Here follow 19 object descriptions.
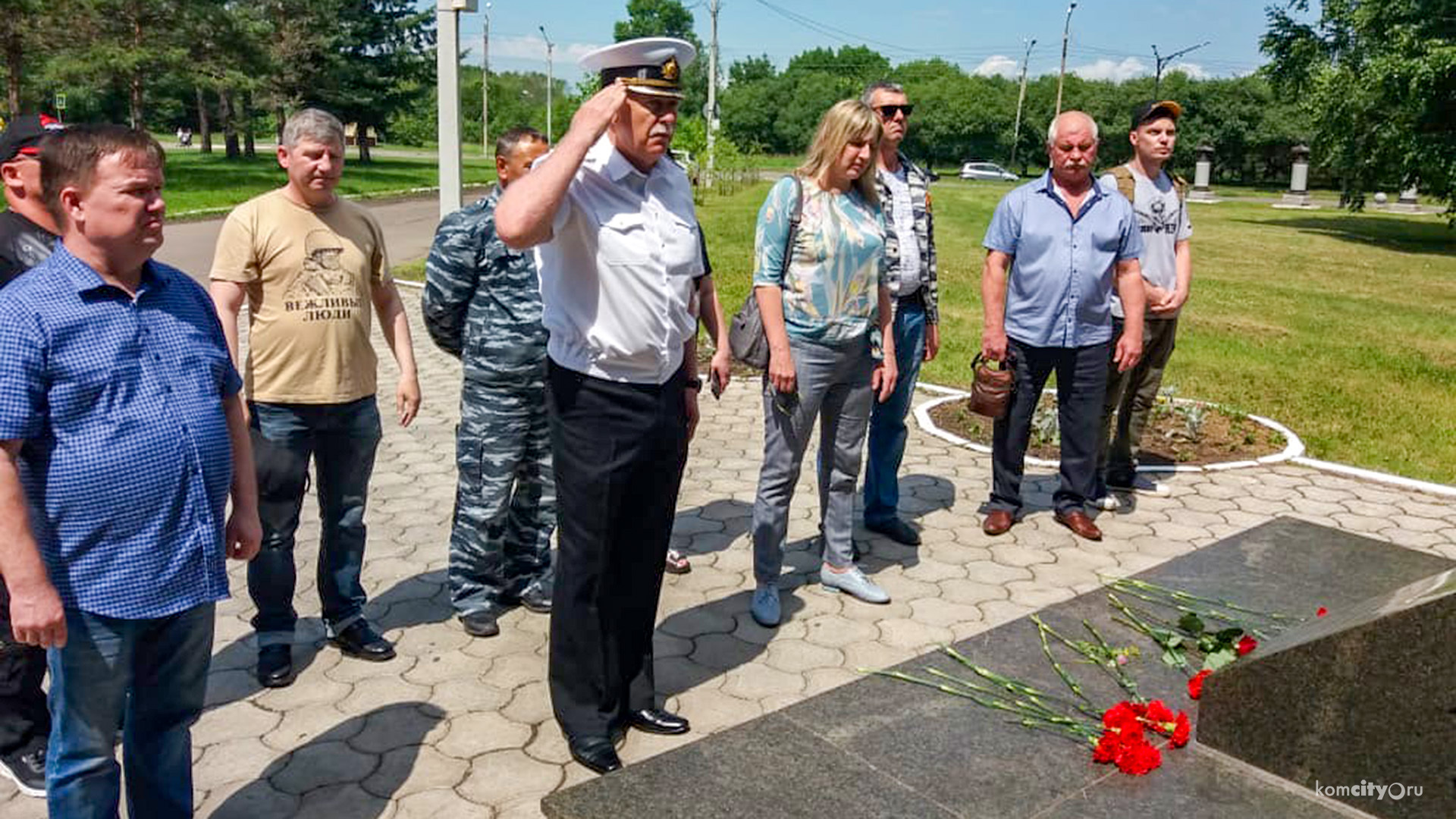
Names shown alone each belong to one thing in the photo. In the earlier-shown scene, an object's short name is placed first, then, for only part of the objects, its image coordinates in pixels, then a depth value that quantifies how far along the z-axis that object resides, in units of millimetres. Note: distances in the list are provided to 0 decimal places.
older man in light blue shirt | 5121
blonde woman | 4133
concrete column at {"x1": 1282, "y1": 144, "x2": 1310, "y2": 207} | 39844
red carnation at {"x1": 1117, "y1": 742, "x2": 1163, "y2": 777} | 3098
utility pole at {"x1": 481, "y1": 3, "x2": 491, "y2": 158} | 67250
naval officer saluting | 2973
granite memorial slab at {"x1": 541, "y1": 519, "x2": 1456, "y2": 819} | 2947
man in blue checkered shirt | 2260
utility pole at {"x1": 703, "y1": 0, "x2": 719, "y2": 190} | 31572
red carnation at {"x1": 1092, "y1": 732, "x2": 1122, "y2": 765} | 3146
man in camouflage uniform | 4098
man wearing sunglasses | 4844
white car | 60594
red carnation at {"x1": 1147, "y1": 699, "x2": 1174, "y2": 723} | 3305
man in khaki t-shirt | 3557
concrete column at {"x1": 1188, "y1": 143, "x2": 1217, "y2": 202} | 43531
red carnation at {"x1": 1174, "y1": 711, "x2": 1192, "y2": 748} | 3242
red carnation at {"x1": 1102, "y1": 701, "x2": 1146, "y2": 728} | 3150
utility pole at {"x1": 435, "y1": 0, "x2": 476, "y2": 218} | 7648
